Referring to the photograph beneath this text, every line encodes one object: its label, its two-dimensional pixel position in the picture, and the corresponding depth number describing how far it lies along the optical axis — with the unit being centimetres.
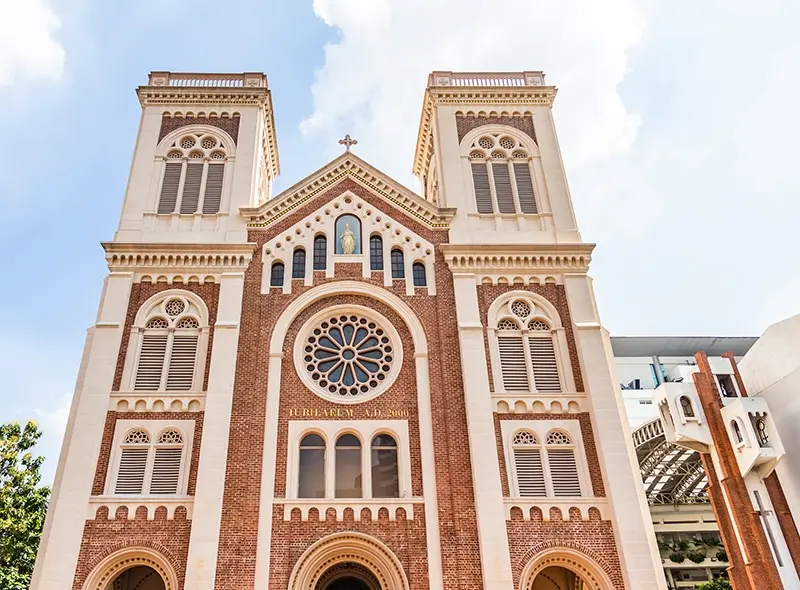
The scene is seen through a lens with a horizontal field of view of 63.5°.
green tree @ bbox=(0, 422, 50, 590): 2892
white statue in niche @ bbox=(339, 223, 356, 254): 2705
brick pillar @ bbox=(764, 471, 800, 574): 2272
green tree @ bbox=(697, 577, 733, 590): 3303
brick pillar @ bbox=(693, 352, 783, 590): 2198
